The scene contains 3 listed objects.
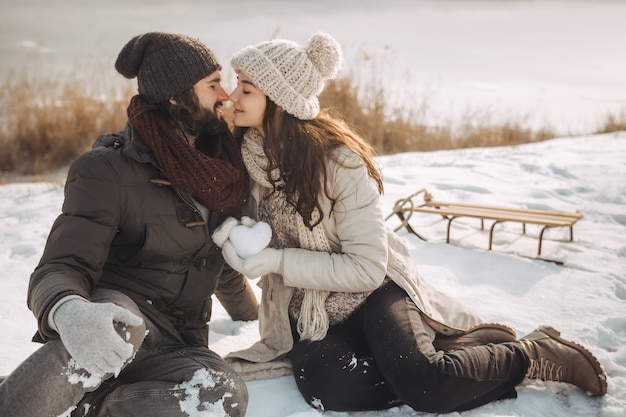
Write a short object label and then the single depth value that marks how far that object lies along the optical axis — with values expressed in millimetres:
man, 1721
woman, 2219
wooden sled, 3775
